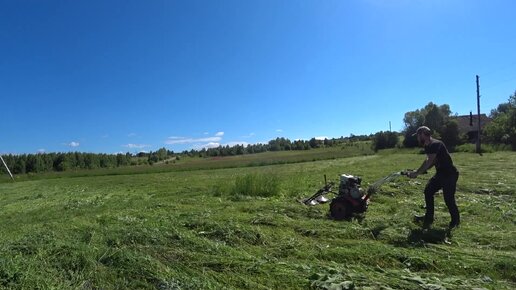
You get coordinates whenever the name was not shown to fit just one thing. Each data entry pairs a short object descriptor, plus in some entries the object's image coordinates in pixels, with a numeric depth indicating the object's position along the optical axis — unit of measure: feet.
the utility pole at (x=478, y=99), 153.40
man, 23.85
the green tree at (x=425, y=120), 219.20
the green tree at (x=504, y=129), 160.39
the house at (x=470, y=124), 217.15
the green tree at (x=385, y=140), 255.29
